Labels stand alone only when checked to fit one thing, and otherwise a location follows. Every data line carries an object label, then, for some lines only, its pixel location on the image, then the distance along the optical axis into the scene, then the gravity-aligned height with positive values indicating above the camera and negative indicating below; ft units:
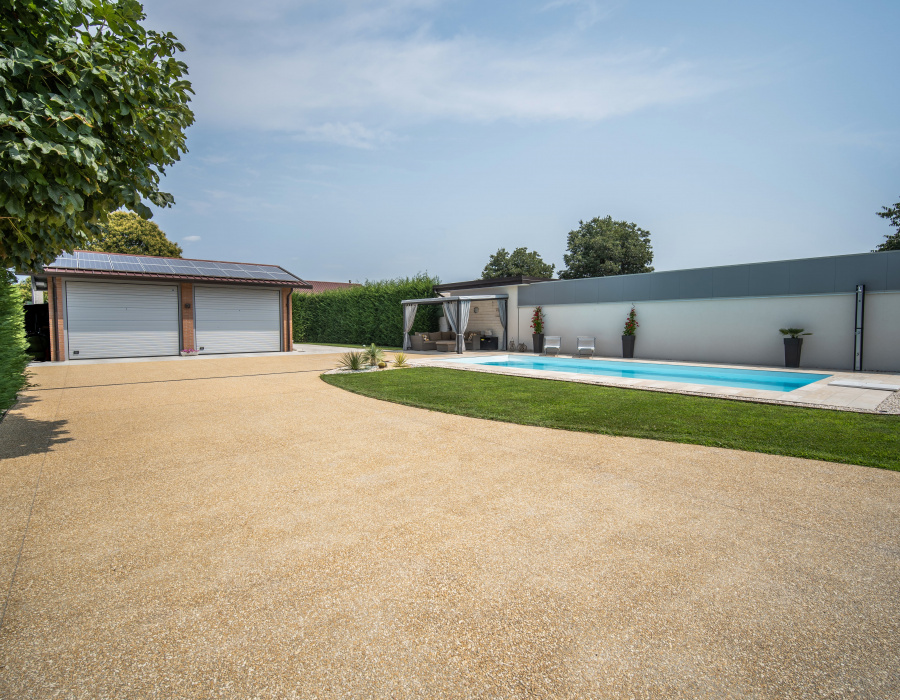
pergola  60.23 +2.67
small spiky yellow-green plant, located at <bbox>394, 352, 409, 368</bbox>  41.57 -2.81
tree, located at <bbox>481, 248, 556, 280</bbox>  148.25 +21.63
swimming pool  32.60 -3.60
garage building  49.06 +2.98
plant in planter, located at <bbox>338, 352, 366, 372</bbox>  38.27 -2.57
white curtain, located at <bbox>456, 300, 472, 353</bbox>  60.44 +0.82
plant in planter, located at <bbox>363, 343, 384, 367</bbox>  41.50 -2.27
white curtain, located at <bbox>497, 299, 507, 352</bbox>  63.72 +2.93
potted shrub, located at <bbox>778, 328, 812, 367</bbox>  39.19 -1.36
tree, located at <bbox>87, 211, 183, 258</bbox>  110.11 +22.90
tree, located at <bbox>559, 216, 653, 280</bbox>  117.50 +20.92
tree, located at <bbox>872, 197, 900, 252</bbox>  86.89 +20.71
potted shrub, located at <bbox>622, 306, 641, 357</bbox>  50.80 -0.48
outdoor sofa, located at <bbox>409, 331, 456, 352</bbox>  63.46 -1.47
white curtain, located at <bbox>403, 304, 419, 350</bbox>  66.74 +1.95
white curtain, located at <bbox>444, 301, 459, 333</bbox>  61.21 +2.45
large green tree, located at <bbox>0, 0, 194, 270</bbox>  10.17 +5.55
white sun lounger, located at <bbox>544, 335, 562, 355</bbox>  56.29 -1.62
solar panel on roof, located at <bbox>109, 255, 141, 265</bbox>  54.46 +8.76
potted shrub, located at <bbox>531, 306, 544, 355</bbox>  59.16 +0.12
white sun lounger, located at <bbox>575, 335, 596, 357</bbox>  53.31 -1.91
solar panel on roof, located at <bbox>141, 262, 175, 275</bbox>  53.67 +7.48
